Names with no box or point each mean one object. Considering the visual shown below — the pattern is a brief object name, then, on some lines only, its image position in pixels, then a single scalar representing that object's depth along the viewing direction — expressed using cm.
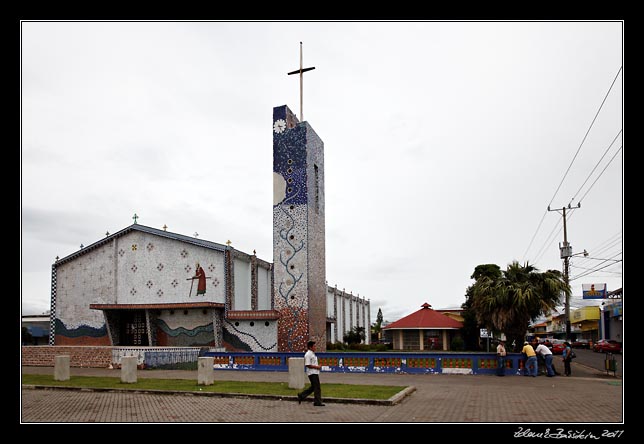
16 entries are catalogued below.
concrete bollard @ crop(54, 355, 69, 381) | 2116
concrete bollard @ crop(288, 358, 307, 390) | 1811
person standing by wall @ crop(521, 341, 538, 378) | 2458
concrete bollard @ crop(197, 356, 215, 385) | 1917
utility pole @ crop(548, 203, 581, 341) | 3779
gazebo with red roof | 4806
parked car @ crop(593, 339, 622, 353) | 4931
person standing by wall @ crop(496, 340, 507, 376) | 2480
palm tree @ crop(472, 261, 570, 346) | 2772
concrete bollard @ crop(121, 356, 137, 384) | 2000
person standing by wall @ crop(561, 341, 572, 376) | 2559
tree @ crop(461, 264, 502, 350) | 4706
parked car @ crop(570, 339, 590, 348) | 6582
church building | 3288
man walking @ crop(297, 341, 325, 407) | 1473
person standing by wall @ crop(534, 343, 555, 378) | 2453
